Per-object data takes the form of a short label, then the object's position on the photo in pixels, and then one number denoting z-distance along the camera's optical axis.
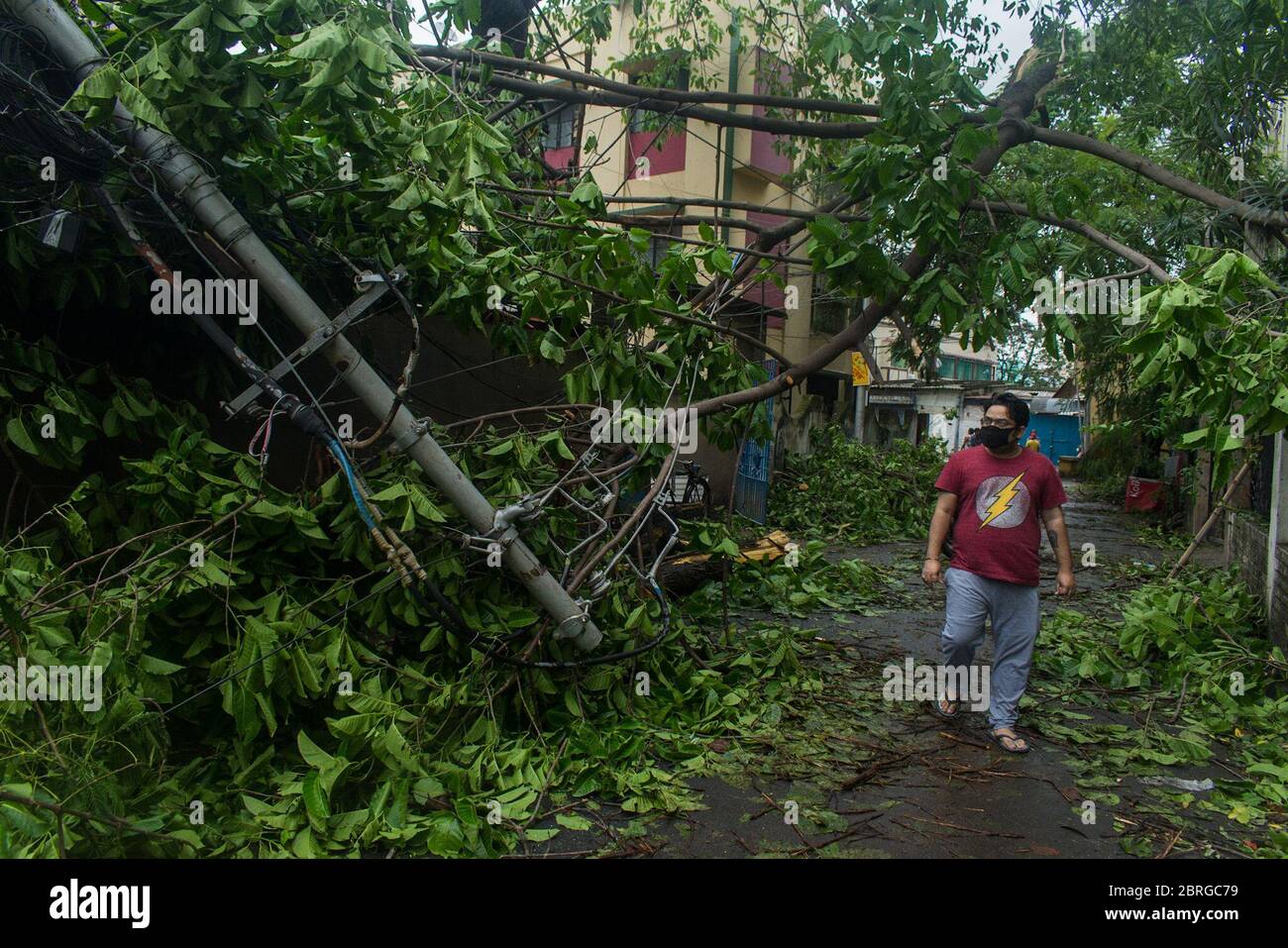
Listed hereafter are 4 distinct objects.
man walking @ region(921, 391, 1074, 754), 4.79
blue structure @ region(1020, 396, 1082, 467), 36.47
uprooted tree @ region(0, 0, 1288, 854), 3.55
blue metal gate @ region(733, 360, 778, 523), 12.85
